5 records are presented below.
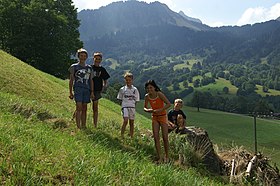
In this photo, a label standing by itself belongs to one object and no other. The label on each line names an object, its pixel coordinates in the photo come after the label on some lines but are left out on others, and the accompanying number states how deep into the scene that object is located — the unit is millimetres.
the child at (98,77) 8883
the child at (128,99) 8992
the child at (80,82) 8211
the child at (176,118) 9828
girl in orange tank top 7754
